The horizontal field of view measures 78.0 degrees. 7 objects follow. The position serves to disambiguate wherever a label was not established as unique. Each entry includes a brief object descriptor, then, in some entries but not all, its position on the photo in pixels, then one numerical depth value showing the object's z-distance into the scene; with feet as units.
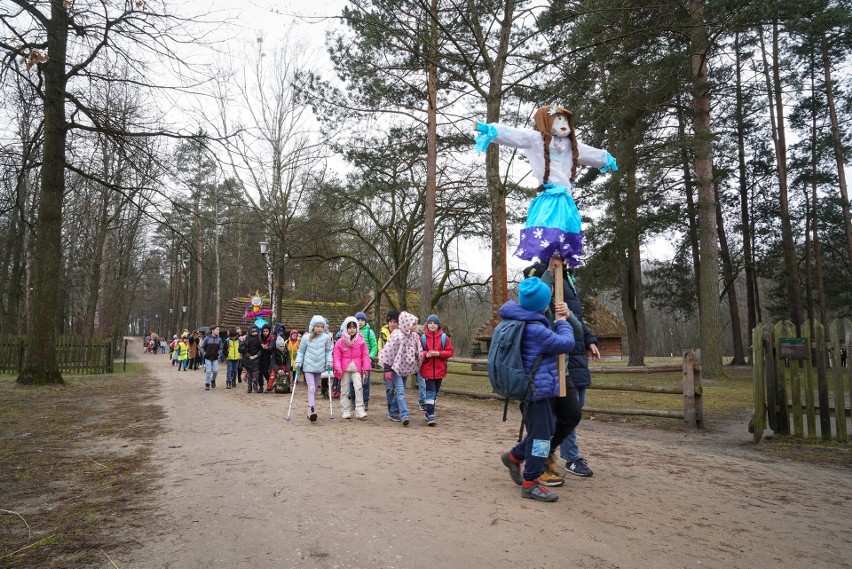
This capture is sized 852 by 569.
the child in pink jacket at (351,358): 30.01
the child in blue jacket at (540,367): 14.40
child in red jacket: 28.66
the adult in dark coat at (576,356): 16.67
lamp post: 71.41
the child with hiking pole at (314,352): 30.50
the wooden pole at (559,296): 14.99
